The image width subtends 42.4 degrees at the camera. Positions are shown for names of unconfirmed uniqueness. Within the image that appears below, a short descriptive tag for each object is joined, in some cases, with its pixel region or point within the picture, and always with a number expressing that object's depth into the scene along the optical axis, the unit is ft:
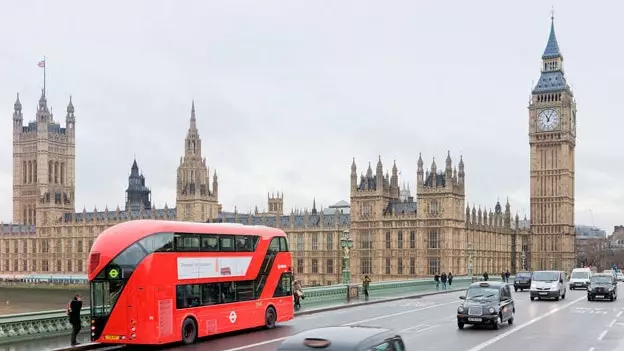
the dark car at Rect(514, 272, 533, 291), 200.60
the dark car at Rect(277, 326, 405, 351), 35.73
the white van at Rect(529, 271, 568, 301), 151.74
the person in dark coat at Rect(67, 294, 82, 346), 76.54
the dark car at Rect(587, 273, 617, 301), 148.56
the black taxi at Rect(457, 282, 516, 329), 94.48
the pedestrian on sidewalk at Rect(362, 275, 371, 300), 157.99
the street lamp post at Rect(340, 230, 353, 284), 149.28
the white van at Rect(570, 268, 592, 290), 202.80
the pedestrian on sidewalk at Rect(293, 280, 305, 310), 122.31
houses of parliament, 286.66
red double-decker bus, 72.90
